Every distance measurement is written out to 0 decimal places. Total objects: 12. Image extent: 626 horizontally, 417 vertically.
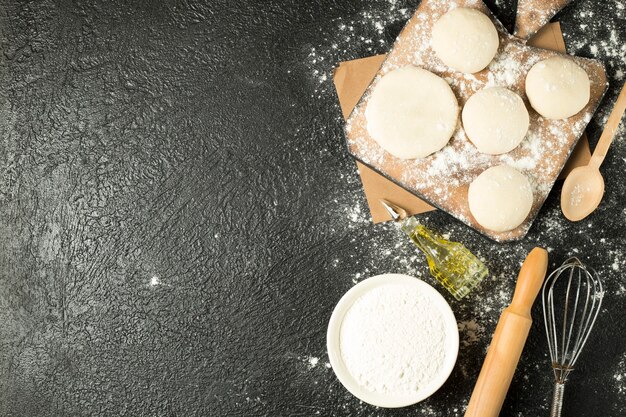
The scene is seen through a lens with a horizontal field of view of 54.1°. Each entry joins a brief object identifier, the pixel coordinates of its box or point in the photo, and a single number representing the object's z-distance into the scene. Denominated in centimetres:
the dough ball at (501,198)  115
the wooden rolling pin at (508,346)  112
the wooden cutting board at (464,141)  120
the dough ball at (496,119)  116
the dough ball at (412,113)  117
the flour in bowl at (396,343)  115
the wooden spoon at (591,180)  121
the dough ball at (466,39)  117
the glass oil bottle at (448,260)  120
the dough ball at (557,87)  116
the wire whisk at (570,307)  122
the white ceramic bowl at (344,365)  113
